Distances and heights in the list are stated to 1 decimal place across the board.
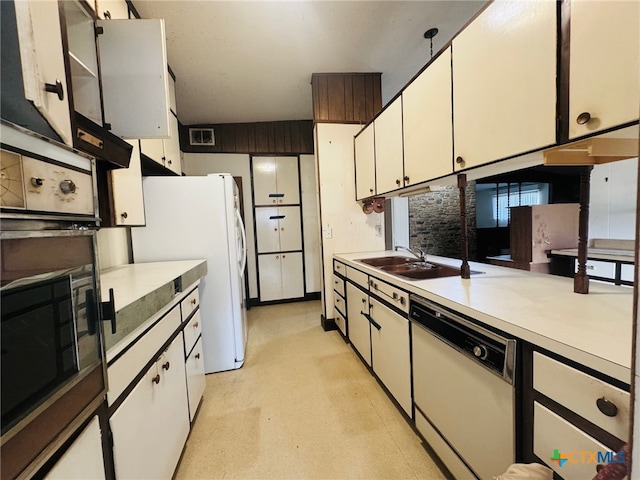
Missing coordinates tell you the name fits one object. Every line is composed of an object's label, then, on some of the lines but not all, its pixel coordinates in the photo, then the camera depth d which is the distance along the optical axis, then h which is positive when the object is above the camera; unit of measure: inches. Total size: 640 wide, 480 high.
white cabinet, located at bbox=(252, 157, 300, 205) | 161.0 +29.4
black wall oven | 19.1 -6.0
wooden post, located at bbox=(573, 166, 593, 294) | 41.6 -2.4
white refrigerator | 86.0 -2.6
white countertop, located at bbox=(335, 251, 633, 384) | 25.6 -12.4
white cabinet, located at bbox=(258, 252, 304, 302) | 164.2 -29.5
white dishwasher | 34.7 -26.6
